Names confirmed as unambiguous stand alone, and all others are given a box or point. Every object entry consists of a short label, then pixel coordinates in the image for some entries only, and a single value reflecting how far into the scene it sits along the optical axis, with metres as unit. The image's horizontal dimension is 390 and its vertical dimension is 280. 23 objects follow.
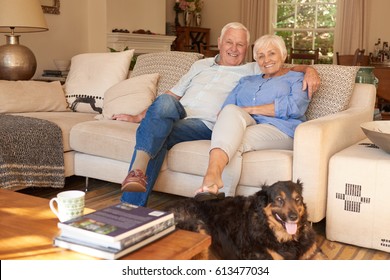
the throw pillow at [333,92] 2.62
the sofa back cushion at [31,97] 3.18
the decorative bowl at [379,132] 2.12
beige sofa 2.20
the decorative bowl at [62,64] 4.21
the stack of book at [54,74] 4.11
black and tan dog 1.76
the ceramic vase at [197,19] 8.26
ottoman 2.08
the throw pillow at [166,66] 3.21
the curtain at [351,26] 7.11
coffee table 1.22
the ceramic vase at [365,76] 3.25
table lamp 3.55
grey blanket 2.61
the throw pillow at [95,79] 3.42
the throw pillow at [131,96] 3.09
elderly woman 2.21
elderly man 2.39
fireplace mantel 6.23
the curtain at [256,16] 7.94
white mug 1.36
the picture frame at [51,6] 4.43
